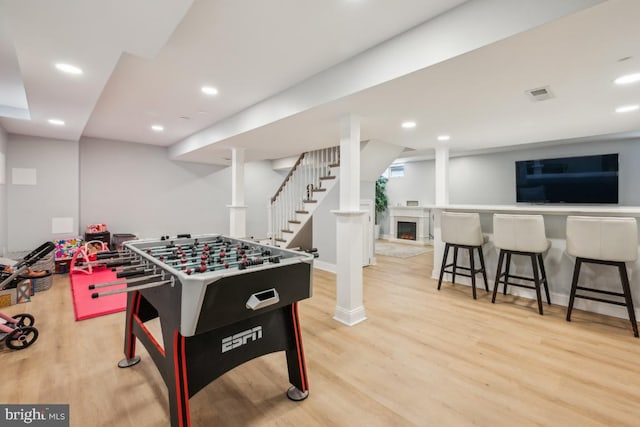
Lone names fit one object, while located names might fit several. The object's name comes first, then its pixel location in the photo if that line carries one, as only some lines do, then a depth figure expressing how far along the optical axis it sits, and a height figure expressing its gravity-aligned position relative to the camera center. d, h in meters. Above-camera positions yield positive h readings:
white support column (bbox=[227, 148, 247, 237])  4.82 +0.29
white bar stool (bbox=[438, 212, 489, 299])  3.58 -0.30
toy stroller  2.36 -0.99
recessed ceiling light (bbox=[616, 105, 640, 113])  2.82 +1.06
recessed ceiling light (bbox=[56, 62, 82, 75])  2.19 +1.15
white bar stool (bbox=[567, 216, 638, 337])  2.54 -0.30
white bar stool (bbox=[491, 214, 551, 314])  3.07 -0.31
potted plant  8.46 +0.45
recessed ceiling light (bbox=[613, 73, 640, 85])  2.09 +1.01
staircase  5.08 +0.38
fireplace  7.93 -0.32
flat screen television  5.04 +0.62
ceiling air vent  2.33 +1.01
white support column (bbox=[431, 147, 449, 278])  4.45 +0.32
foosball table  1.36 -0.53
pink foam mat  3.14 -1.07
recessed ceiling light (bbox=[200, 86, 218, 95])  3.01 +1.34
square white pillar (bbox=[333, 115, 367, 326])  2.91 -0.16
